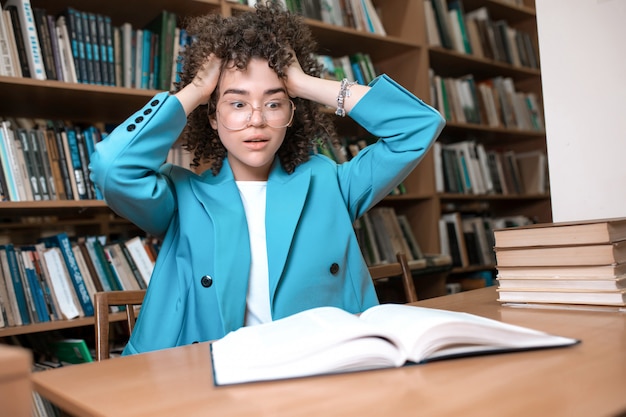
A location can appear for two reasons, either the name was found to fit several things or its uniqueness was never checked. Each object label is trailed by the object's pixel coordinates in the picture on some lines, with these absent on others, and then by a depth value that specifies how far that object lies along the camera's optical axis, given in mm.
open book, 665
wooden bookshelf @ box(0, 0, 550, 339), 1991
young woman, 1247
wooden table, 538
